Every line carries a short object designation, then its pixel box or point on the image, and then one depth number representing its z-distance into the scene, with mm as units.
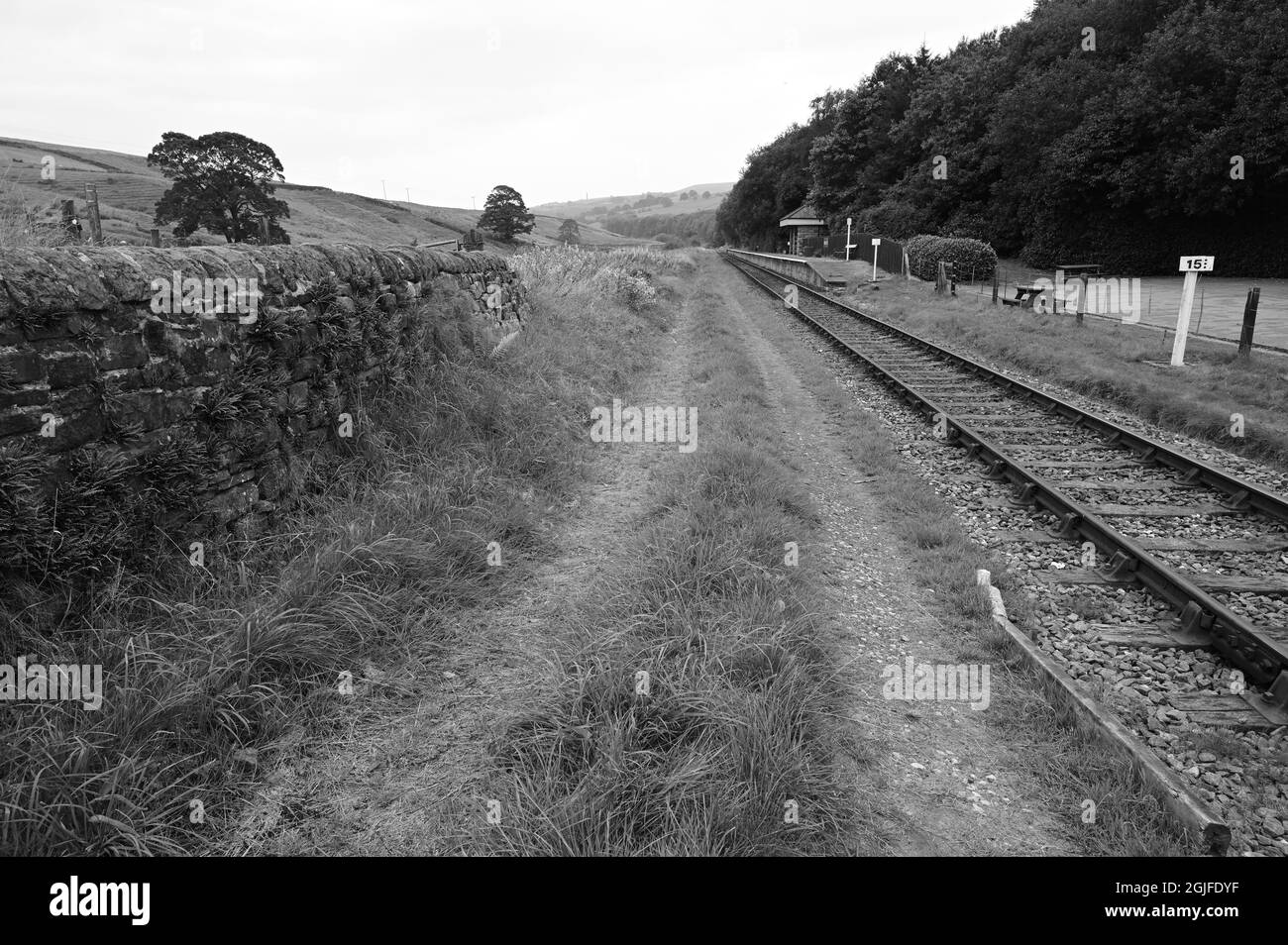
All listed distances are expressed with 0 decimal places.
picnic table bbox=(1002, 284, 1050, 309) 17344
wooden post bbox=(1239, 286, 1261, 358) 10500
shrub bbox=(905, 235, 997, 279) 25875
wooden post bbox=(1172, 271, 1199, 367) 10470
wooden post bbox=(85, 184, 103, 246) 4871
